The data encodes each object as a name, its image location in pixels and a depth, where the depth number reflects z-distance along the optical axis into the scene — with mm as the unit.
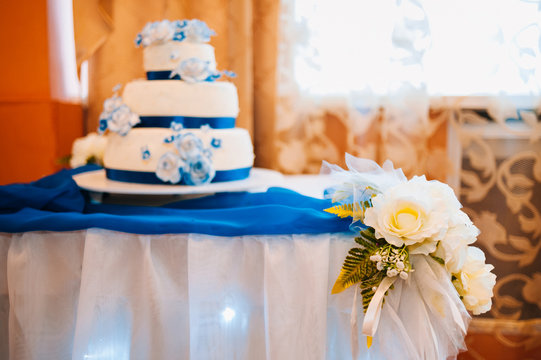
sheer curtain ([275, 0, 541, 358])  1568
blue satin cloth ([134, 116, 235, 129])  1023
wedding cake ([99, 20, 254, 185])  962
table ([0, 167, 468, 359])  762
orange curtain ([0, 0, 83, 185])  1601
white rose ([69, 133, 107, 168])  1531
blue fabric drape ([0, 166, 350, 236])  765
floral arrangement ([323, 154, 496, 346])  656
